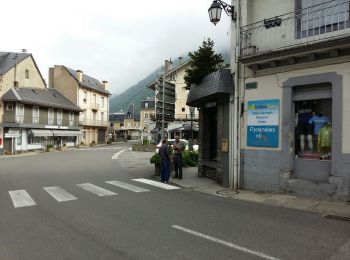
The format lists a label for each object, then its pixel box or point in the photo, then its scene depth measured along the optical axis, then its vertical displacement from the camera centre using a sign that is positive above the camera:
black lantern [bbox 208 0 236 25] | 11.48 +4.10
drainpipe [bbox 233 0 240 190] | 11.73 +0.33
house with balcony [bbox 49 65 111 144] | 55.34 +6.12
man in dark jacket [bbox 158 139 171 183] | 13.71 -1.15
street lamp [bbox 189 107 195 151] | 21.29 -0.63
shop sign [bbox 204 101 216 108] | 13.73 +1.17
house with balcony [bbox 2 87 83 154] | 38.09 +1.44
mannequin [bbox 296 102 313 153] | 10.33 +0.28
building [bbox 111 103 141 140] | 100.06 +2.04
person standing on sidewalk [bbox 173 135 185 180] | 14.55 -1.09
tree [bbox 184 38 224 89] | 14.23 +2.94
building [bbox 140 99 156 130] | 89.06 +6.01
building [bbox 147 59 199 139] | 52.53 +5.82
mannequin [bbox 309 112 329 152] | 9.97 +0.36
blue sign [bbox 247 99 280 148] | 10.74 +0.32
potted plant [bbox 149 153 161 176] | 15.65 -1.45
